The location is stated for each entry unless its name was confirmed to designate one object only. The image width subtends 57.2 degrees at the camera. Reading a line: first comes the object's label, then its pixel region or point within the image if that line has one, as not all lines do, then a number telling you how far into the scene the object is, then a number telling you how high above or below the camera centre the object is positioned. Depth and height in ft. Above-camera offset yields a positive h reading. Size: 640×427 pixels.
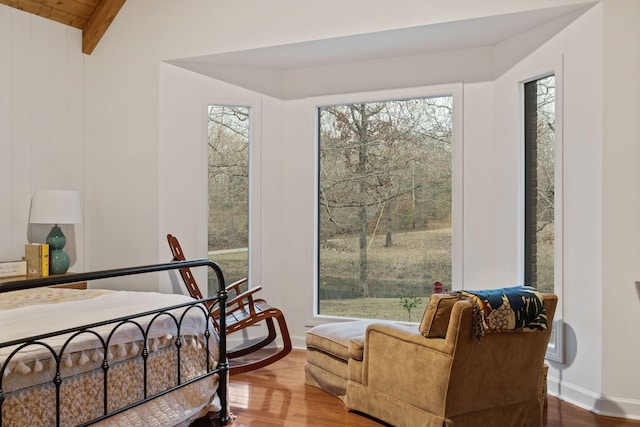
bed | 7.47 -2.20
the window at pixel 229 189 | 16.93 +0.55
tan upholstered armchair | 9.41 -2.74
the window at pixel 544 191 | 12.61 +0.41
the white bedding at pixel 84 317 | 7.90 -1.67
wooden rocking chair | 13.39 -2.56
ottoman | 12.05 -3.14
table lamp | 14.92 -0.17
